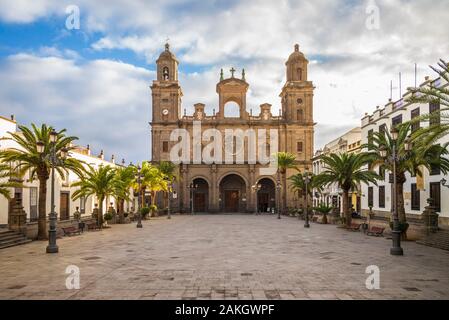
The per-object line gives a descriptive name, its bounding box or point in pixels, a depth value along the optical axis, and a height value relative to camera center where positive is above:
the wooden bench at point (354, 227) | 26.25 -3.92
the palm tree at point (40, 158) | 20.55 +1.11
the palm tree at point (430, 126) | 14.81 +2.15
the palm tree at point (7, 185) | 16.83 -0.38
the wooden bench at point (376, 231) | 22.52 -3.62
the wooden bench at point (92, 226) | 27.34 -3.90
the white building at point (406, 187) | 25.48 -0.94
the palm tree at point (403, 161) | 20.19 +0.86
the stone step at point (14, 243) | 17.78 -3.51
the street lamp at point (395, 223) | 15.48 -2.11
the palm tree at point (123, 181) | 31.61 -0.42
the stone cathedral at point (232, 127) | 52.50 +6.62
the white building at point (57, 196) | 25.10 -1.63
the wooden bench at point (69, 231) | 22.64 -3.51
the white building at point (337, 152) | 43.88 +2.96
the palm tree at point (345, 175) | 27.73 +0.07
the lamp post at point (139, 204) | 29.93 -2.60
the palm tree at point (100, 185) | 28.59 -0.66
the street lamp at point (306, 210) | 29.77 -2.97
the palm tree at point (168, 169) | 48.69 +1.06
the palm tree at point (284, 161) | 47.91 +2.06
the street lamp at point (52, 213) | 16.16 -1.73
